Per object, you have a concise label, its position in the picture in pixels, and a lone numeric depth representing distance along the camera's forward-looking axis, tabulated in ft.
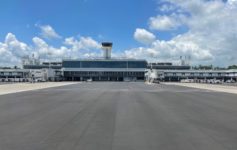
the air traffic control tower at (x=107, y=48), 284.30
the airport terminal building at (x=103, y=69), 264.09
